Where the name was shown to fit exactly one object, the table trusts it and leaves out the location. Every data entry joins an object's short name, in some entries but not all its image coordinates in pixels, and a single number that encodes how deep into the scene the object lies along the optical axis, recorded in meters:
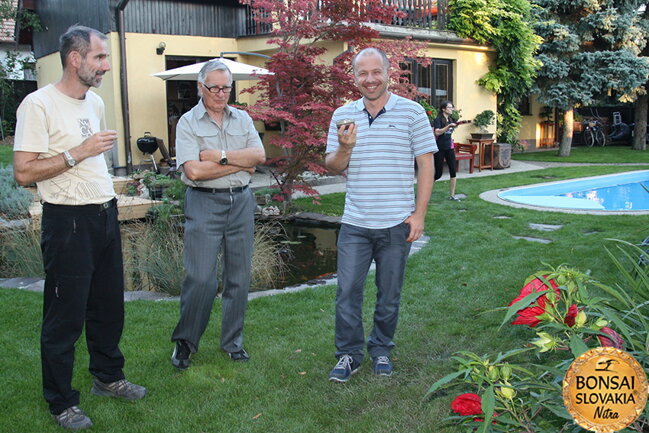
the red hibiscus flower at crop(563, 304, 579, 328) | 2.33
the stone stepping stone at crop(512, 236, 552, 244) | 7.00
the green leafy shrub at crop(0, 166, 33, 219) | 8.26
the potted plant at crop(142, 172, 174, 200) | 9.13
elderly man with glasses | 3.66
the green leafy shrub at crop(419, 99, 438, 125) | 13.83
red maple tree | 8.29
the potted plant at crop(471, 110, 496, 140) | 15.51
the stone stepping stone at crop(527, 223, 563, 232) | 7.78
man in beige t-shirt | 2.97
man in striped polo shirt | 3.61
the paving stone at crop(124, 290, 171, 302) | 5.20
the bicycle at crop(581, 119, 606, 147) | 22.06
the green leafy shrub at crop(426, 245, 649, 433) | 1.87
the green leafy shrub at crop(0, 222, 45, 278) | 6.17
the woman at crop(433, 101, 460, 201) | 9.66
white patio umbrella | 11.38
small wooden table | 15.05
